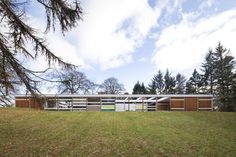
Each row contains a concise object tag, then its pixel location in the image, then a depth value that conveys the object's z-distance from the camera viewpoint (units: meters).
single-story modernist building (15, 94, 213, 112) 18.97
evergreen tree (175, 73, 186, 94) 36.85
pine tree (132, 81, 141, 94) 38.35
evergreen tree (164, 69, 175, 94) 37.82
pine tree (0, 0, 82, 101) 4.45
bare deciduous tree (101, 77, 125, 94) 32.42
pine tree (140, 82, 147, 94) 38.07
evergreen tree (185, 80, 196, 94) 34.25
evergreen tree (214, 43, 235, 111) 24.87
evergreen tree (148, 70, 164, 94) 38.73
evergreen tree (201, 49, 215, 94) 29.37
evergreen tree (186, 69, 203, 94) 33.38
